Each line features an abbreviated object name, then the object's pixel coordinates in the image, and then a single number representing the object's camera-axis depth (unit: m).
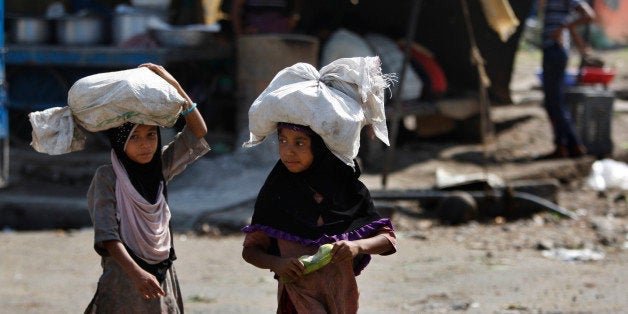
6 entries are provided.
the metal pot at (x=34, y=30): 19.81
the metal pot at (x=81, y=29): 19.56
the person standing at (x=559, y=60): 21.69
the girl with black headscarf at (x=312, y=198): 7.29
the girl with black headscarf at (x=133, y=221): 7.86
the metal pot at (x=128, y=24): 19.59
